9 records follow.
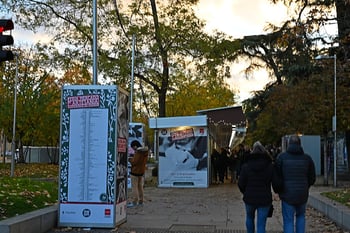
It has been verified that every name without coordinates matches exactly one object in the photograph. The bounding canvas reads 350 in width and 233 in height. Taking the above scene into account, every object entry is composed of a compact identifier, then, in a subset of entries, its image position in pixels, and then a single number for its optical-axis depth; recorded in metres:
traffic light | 9.87
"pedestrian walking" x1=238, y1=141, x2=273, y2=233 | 9.21
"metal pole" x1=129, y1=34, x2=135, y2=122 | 30.16
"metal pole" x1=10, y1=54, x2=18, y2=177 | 29.09
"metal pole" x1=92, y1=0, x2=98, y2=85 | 17.63
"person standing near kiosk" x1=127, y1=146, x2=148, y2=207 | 16.05
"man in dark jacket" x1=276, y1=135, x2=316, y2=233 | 9.24
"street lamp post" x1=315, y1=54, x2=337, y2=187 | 22.60
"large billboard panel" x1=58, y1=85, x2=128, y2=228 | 11.32
